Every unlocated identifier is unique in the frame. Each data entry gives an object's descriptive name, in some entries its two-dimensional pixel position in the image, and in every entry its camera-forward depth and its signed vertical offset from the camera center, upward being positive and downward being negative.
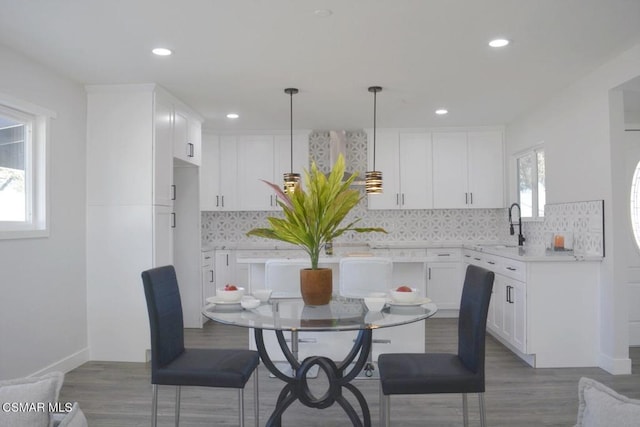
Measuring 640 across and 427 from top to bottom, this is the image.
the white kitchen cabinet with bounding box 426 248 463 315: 5.87 -0.78
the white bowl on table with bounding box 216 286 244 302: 2.61 -0.41
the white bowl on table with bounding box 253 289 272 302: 2.67 -0.42
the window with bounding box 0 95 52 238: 3.40 +0.40
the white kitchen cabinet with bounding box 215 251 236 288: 6.10 -0.61
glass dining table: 2.20 -0.47
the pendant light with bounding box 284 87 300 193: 4.23 +0.39
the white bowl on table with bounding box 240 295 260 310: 2.47 -0.44
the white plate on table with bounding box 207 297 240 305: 2.59 -0.44
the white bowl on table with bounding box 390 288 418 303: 2.51 -0.41
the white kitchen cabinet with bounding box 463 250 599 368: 3.89 -0.78
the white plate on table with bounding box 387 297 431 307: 2.50 -0.44
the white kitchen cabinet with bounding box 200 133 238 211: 6.32 +0.69
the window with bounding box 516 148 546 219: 5.27 +0.42
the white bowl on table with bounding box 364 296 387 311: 2.37 -0.42
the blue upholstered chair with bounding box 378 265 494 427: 2.25 -0.74
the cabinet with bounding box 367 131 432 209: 6.22 +0.69
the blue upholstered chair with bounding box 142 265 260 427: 2.33 -0.73
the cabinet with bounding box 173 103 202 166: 4.67 +0.91
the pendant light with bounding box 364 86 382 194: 4.30 +0.36
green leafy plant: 2.47 +0.06
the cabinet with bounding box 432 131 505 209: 6.15 +0.66
